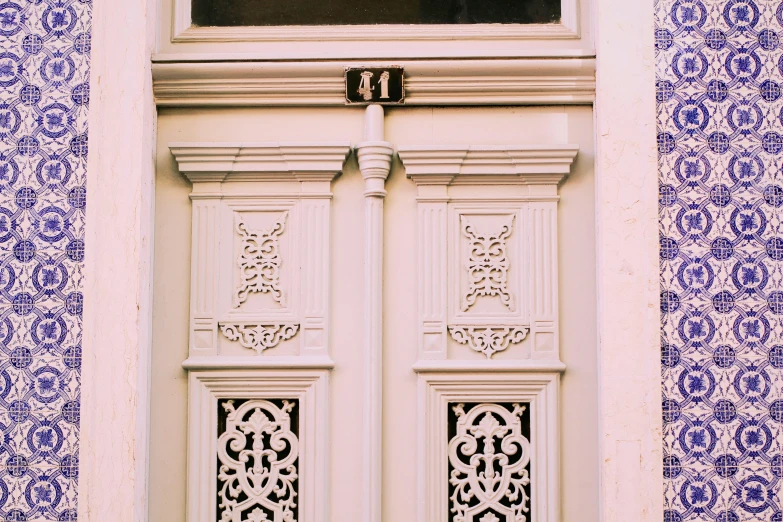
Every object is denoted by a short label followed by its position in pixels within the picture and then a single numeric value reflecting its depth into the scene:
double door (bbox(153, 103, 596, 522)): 2.57
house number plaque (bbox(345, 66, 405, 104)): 2.62
